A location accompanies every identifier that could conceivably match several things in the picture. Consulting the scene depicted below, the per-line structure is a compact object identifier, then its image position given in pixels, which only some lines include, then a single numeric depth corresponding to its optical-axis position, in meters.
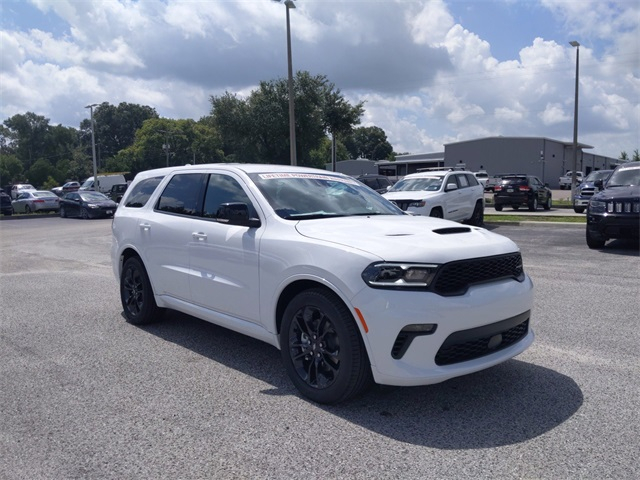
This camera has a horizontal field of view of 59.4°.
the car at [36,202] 33.69
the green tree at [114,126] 124.94
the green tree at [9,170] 83.31
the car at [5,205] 31.89
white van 49.15
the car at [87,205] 28.28
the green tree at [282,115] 39.50
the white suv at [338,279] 3.70
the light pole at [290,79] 22.00
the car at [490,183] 49.11
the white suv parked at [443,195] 14.40
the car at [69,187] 53.71
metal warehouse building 65.94
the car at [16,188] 49.00
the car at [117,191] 40.38
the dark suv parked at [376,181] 25.38
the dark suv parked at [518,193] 23.64
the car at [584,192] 21.88
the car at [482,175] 52.03
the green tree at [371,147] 134.12
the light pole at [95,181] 45.33
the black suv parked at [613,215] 10.52
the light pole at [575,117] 27.95
